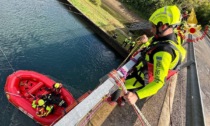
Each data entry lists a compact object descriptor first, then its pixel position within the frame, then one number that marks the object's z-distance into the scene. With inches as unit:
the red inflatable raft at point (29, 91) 185.2
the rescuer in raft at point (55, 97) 181.4
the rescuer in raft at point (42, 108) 179.7
